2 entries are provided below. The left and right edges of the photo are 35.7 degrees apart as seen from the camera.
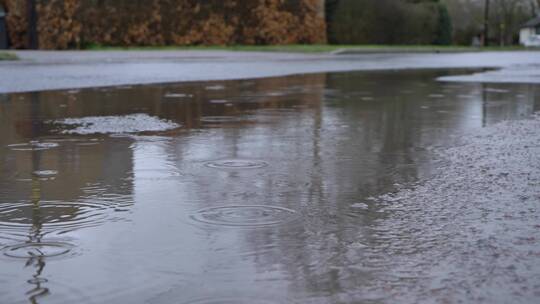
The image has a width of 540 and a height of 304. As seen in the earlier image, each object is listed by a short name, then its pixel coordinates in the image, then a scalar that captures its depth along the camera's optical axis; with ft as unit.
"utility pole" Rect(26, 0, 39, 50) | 112.47
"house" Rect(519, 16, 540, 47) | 274.98
